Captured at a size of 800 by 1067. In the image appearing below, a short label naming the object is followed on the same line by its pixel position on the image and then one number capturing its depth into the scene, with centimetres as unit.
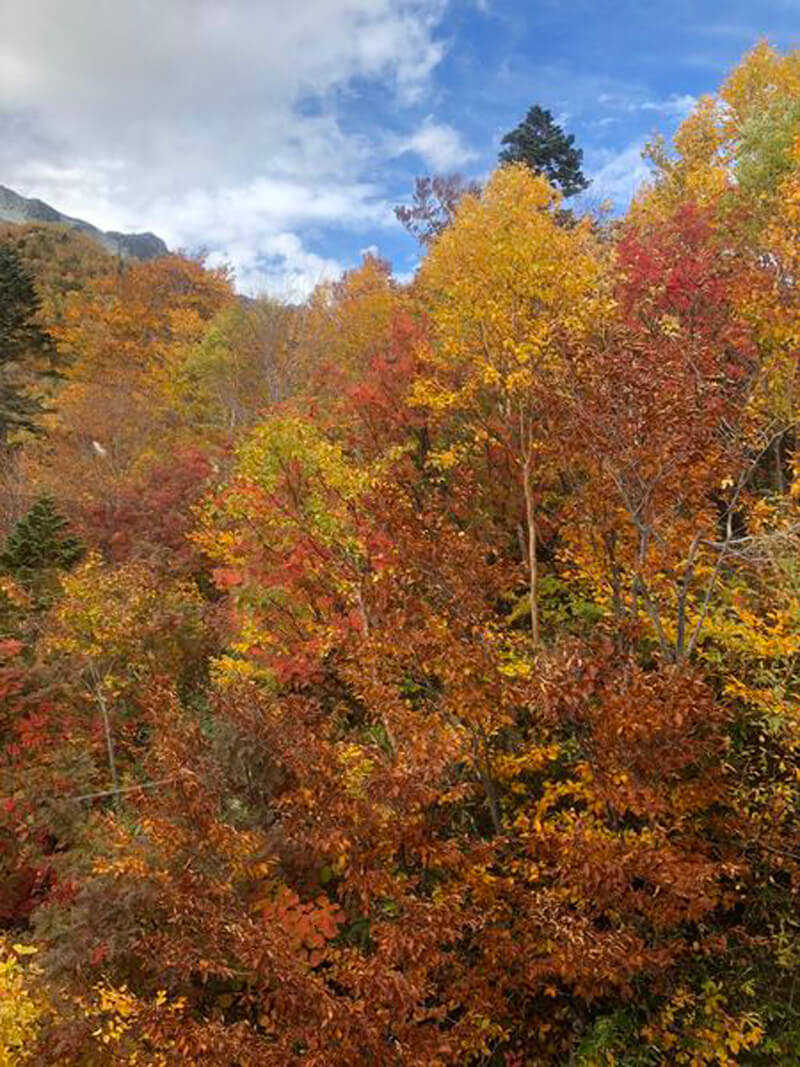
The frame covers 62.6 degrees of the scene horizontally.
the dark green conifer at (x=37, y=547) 1923
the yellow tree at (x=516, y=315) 1239
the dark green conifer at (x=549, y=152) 4281
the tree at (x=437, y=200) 4281
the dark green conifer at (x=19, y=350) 2952
